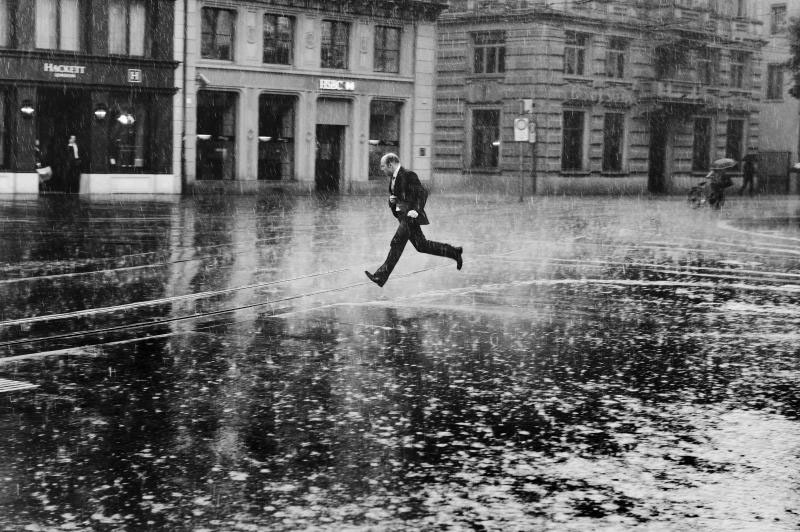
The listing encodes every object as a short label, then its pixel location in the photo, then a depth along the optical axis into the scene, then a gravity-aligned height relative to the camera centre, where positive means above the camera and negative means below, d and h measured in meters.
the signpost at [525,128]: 40.34 +0.65
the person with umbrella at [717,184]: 37.59 -0.96
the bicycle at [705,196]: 37.91 -1.38
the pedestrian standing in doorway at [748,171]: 58.44 -0.82
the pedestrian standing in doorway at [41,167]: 36.41 -1.04
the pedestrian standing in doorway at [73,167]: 38.09 -1.05
